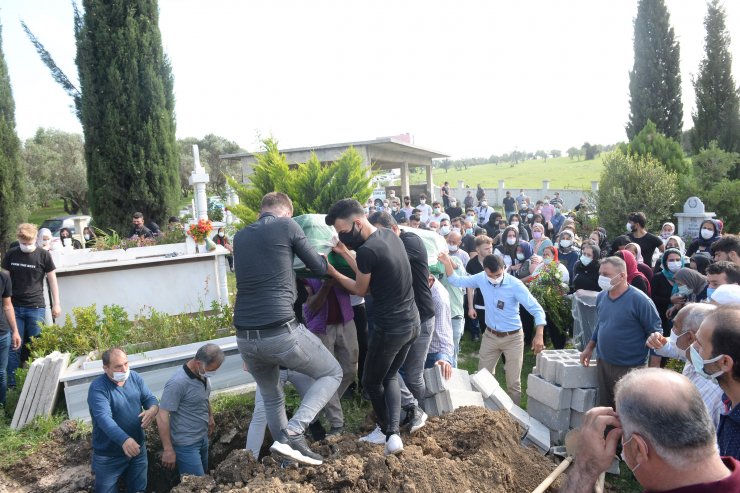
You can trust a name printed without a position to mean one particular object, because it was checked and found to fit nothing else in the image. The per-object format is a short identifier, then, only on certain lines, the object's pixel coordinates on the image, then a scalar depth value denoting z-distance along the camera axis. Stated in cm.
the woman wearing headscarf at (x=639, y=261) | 672
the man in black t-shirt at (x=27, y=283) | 644
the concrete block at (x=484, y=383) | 497
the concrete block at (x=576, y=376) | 491
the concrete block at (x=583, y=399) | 485
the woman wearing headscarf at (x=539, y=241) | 880
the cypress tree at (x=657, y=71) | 2558
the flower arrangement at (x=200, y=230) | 877
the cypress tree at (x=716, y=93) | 2381
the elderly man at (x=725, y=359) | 244
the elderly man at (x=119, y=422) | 431
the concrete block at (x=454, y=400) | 464
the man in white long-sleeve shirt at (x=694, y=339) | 334
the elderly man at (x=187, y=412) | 452
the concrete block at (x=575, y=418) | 490
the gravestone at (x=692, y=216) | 1348
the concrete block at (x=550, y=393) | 489
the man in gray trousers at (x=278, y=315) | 369
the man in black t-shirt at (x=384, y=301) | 379
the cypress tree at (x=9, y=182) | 1534
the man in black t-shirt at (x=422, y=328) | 434
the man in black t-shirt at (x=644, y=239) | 824
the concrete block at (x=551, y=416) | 493
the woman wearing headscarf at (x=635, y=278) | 584
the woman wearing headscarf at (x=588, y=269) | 684
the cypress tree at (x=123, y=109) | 1556
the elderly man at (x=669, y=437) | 166
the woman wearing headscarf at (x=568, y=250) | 840
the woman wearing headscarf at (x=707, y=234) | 807
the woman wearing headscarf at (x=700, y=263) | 636
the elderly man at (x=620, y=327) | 461
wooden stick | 323
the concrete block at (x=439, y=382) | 473
